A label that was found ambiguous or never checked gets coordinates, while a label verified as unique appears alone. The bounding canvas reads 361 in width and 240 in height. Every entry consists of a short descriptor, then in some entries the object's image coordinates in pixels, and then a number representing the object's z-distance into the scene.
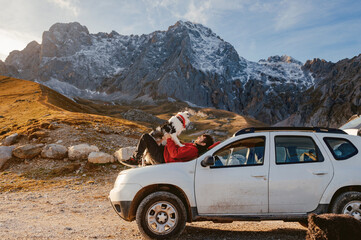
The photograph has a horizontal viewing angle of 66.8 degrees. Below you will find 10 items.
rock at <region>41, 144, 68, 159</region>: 15.31
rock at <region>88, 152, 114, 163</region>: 14.91
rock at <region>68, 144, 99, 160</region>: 15.29
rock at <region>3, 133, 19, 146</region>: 17.23
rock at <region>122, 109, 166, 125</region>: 106.72
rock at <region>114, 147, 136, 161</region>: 15.02
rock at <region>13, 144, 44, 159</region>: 15.20
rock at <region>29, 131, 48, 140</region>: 17.64
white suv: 5.18
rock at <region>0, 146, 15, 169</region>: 14.92
